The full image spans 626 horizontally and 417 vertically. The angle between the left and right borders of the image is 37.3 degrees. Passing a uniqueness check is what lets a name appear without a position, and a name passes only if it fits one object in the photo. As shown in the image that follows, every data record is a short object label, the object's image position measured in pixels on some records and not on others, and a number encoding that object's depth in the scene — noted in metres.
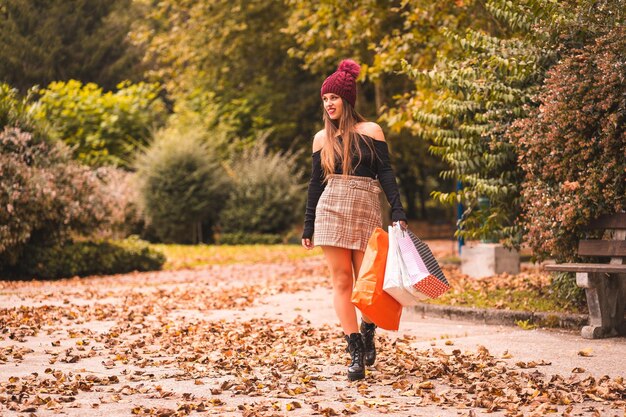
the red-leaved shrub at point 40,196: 16.08
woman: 6.93
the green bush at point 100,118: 27.73
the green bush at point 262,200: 28.80
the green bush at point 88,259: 16.98
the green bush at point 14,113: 17.11
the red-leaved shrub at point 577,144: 8.65
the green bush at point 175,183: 27.81
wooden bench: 8.66
